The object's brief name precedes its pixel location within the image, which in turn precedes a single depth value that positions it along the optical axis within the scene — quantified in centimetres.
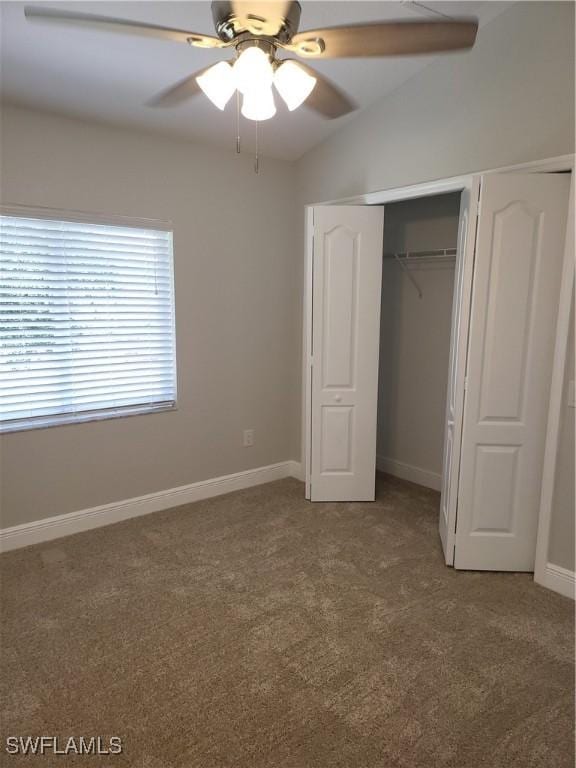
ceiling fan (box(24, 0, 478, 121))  142
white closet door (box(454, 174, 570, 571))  251
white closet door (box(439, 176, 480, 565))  264
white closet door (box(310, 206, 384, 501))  345
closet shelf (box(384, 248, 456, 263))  374
